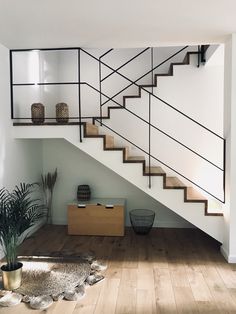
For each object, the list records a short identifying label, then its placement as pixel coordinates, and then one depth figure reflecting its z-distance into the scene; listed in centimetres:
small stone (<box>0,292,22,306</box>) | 219
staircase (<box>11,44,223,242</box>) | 318
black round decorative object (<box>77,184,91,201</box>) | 402
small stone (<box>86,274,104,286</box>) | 250
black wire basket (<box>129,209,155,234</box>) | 380
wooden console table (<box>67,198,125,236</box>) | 372
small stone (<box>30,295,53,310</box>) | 215
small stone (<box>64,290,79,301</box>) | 225
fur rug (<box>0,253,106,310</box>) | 225
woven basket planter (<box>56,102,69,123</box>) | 352
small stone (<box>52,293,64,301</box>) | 225
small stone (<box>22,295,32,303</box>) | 223
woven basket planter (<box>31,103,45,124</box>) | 345
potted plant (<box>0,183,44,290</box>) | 238
